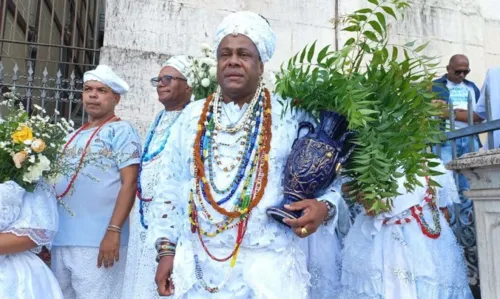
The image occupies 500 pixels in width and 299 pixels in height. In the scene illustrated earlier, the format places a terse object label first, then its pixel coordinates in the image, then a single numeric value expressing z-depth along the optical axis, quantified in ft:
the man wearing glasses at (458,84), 18.57
